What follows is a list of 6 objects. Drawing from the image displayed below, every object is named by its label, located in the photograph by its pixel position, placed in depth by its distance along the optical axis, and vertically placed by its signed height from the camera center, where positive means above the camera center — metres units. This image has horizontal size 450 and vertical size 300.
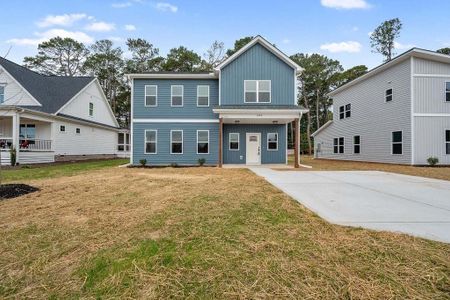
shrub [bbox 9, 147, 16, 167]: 14.94 -0.23
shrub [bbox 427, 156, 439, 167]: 15.52 -0.60
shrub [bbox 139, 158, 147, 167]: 16.36 -0.67
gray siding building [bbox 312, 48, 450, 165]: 15.87 +2.68
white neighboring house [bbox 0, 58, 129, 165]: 16.60 +2.39
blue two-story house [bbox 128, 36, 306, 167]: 16.41 +2.33
